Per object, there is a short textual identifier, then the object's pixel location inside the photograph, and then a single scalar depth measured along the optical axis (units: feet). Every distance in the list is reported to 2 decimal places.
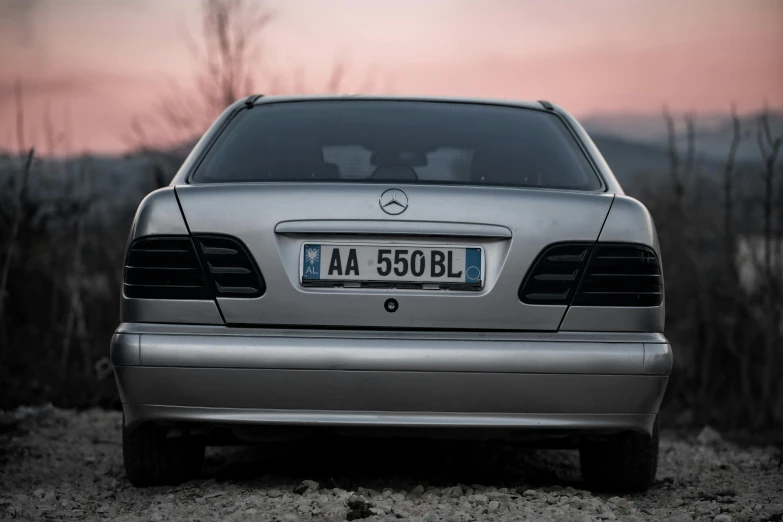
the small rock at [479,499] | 12.02
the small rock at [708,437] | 22.69
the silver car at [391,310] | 11.21
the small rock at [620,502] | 12.31
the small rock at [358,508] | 11.07
